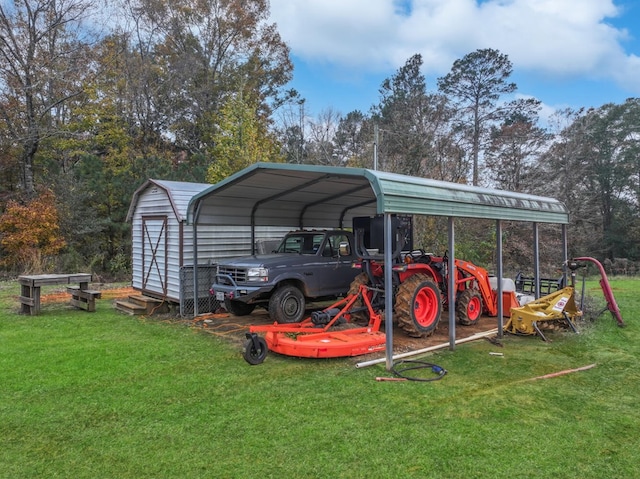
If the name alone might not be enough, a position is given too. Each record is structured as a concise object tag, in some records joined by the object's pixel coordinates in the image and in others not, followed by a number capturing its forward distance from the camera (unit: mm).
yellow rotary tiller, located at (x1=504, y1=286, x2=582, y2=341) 7027
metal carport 5480
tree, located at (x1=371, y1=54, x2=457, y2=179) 20022
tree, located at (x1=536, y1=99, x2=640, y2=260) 25547
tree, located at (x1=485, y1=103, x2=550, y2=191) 21719
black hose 5168
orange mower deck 5793
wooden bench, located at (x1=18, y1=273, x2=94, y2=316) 9219
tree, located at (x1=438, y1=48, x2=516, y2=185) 29103
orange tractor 5918
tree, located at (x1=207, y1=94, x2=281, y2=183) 17734
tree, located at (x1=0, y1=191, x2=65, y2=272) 16898
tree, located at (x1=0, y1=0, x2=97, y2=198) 20078
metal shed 9617
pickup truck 7918
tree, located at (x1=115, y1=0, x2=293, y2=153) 26328
